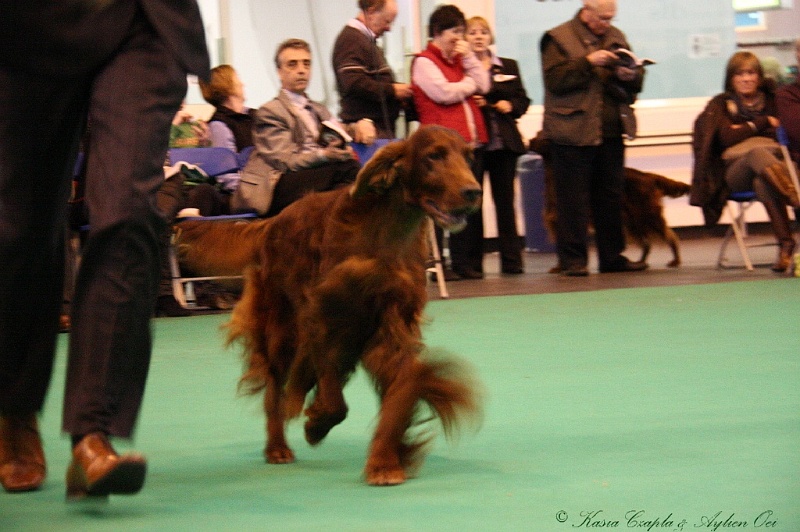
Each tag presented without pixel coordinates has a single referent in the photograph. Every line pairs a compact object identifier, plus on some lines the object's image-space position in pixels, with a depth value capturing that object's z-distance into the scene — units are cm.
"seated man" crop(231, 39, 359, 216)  1229
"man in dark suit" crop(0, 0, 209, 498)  442
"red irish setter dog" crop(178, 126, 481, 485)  525
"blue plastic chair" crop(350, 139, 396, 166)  1289
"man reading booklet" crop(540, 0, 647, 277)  1443
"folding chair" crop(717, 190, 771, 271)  1515
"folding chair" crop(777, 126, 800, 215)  1454
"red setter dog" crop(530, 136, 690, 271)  1596
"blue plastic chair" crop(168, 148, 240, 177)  1327
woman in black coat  1499
